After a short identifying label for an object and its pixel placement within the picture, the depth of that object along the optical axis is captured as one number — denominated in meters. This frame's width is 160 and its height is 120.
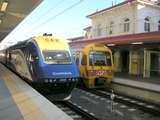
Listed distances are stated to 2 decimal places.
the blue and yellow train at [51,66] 12.56
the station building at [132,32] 21.41
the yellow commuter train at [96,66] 17.72
